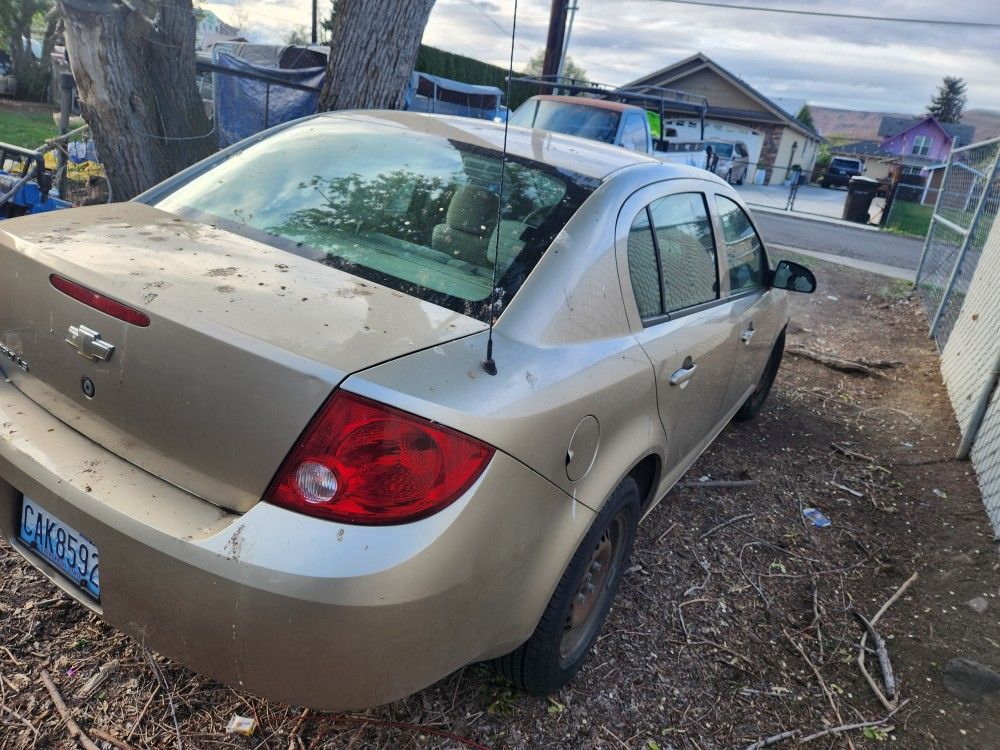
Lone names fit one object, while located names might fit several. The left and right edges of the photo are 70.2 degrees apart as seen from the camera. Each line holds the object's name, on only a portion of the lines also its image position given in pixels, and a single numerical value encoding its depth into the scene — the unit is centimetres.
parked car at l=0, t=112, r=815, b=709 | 153
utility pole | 1786
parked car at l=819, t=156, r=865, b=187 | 3975
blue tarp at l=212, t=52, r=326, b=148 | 934
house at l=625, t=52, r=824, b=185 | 3566
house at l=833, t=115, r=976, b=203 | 5984
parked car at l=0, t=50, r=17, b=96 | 2231
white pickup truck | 1099
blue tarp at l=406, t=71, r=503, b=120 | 1495
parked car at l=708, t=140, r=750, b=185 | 2598
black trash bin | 2048
